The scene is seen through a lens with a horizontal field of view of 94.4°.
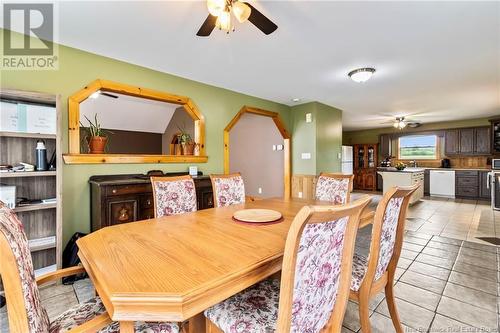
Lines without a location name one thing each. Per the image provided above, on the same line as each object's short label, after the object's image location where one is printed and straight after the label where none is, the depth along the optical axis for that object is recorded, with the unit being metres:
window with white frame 7.57
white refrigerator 7.67
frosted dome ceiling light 3.03
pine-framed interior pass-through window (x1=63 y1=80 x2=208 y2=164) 2.59
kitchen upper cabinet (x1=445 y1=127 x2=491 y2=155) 6.52
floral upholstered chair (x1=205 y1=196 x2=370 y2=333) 0.75
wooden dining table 0.75
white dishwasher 6.77
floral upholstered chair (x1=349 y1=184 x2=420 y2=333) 1.25
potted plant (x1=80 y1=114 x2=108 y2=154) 2.72
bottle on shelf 2.18
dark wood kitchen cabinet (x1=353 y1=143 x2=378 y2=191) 8.58
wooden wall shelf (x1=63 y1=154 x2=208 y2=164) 2.52
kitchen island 5.74
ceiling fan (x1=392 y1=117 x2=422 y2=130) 6.38
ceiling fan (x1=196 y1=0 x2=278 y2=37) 1.50
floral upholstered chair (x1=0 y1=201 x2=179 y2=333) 0.69
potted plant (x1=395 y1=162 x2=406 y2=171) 6.27
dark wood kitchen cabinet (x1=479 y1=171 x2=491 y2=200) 6.25
